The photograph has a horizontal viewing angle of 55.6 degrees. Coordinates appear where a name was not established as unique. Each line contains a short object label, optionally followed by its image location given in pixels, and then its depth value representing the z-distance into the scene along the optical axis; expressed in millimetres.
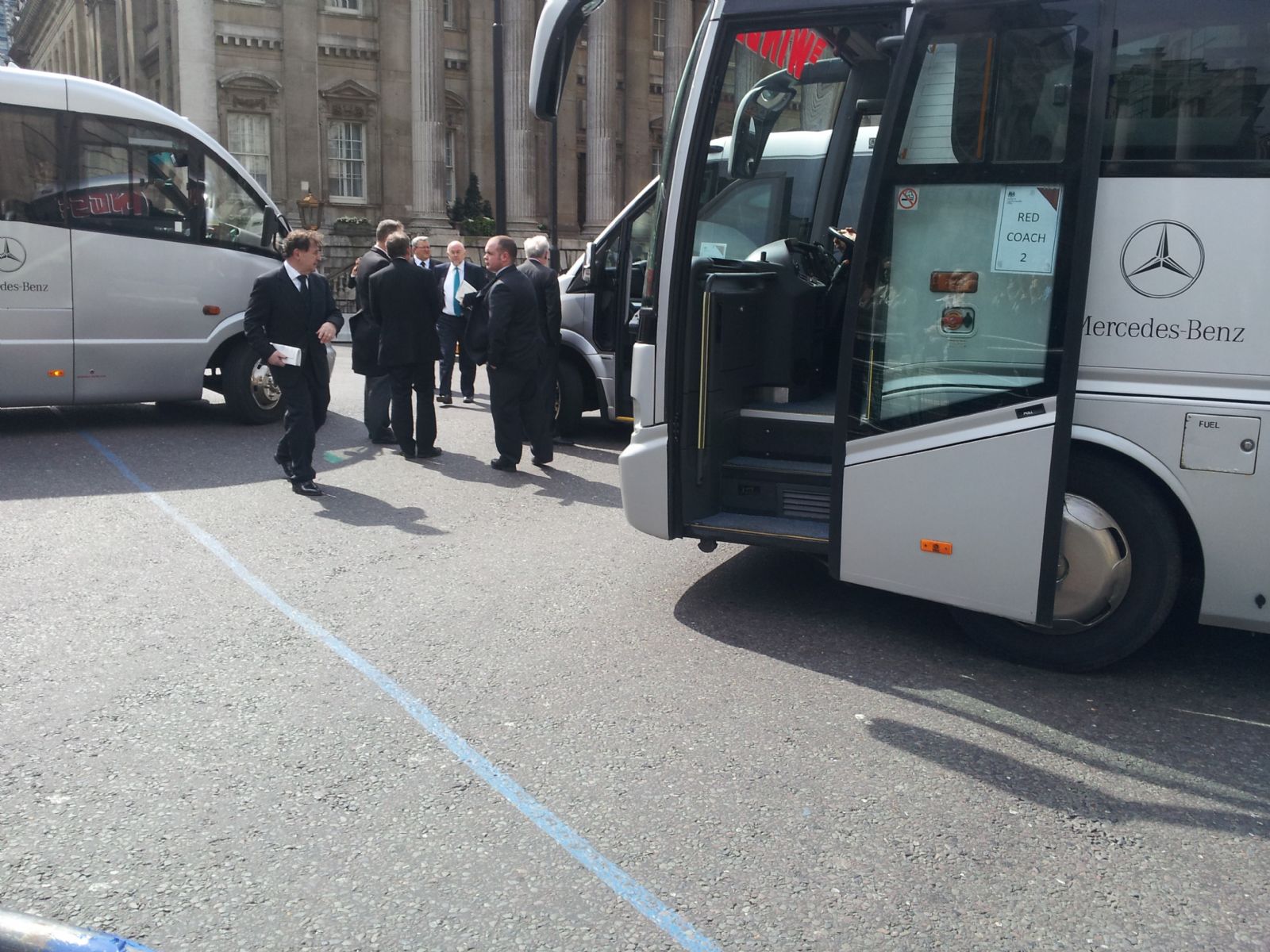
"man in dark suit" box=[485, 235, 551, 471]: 9695
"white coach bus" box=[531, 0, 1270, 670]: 4555
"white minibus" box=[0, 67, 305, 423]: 10562
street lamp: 34969
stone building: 35500
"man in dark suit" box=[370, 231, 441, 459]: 10023
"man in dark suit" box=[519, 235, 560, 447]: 10305
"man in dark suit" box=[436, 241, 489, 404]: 13234
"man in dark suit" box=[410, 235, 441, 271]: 14133
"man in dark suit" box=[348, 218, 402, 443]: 10734
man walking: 8633
